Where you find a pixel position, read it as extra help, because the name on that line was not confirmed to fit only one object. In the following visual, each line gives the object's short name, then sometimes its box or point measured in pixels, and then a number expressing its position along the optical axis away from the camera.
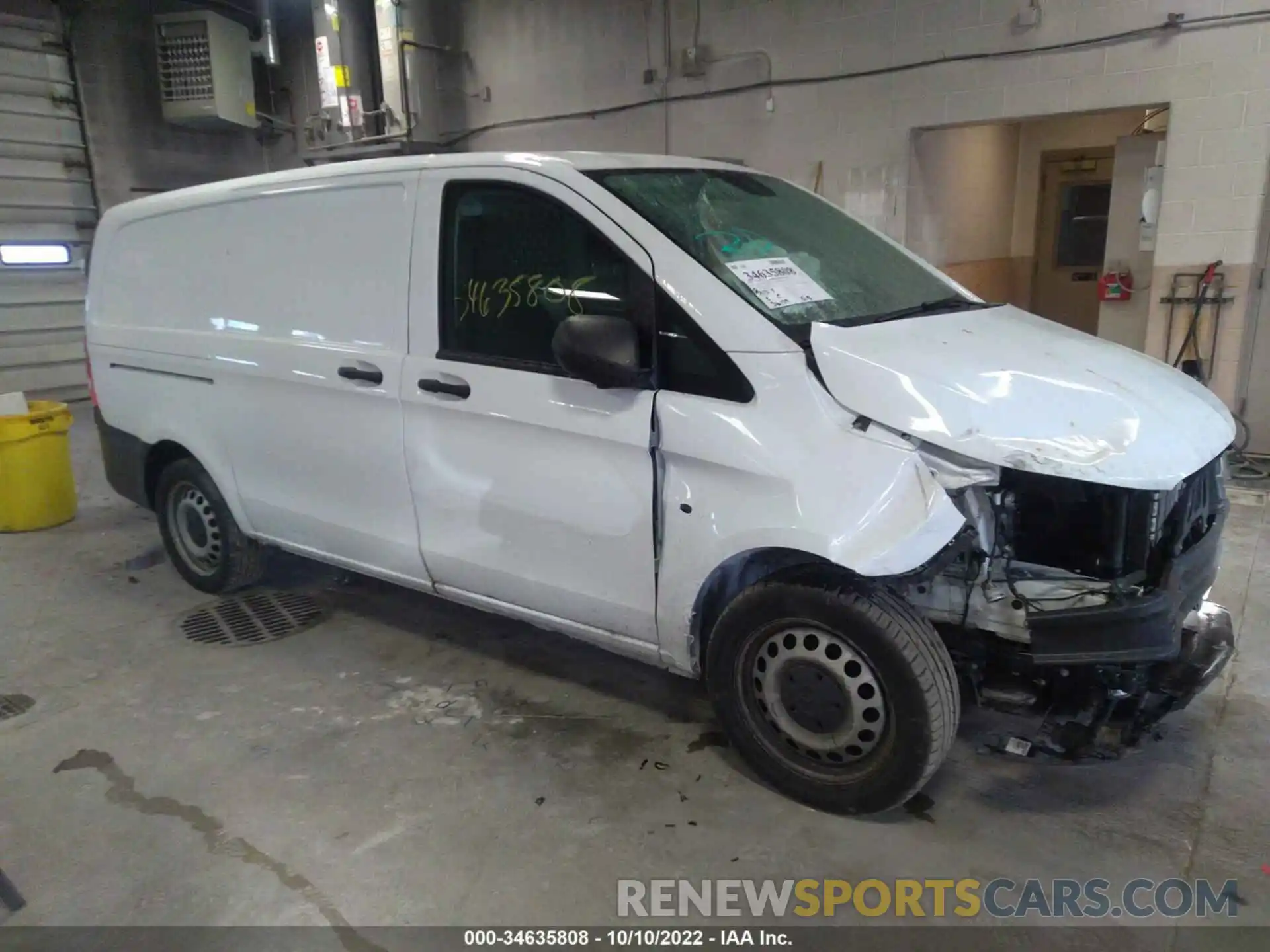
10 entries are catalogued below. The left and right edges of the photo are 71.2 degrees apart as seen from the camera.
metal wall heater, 8.88
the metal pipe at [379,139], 8.25
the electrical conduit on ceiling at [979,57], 5.30
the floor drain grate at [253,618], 3.71
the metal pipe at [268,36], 9.27
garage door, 8.54
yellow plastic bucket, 5.05
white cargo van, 2.15
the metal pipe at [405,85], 8.00
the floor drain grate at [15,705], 3.12
